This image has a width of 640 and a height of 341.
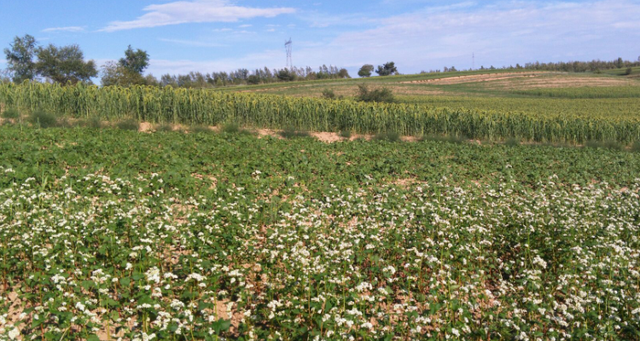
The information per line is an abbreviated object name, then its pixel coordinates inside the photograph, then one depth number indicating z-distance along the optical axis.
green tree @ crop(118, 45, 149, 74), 63.44
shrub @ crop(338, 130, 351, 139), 23.05
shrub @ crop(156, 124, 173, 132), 20.68
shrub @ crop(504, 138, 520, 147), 21.79
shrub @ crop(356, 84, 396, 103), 34.62
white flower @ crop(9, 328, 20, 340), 3.92
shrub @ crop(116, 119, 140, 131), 20.07
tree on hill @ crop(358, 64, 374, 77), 111.44
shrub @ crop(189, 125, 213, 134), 20.32
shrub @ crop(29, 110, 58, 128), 19.22
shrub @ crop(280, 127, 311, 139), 21.06
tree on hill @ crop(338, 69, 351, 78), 101.72
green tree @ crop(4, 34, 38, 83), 64.81
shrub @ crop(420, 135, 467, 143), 22.12
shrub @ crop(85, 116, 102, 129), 19.78
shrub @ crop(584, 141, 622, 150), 22.28
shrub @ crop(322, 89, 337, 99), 36.25
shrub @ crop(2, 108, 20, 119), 20.15
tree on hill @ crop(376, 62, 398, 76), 107.19
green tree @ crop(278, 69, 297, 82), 92.12
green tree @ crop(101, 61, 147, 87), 41.33
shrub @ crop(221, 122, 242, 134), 20.80
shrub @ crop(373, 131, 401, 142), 21.65
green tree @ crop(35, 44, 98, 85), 64.25
